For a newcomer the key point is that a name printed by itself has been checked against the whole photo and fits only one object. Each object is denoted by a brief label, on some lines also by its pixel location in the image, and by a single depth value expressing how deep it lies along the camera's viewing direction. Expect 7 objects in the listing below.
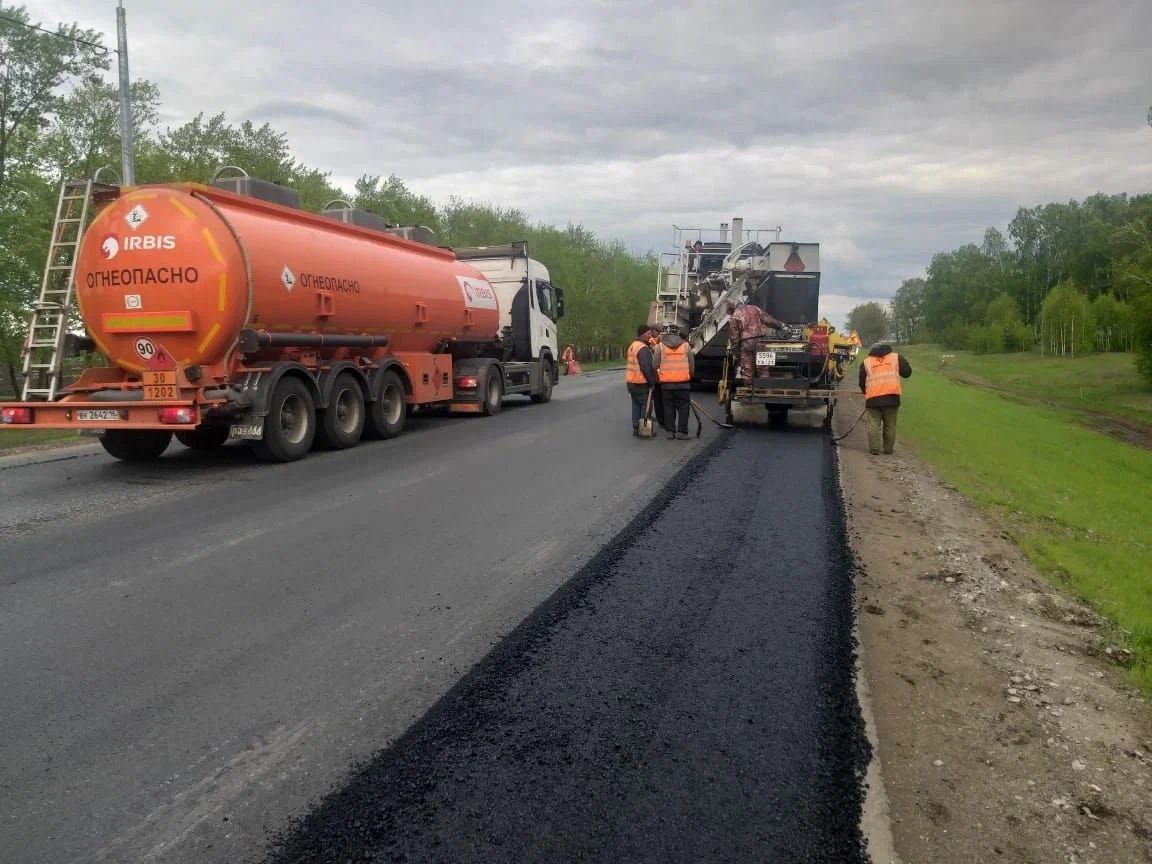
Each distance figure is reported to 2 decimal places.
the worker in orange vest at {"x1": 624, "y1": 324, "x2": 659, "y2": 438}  12.02
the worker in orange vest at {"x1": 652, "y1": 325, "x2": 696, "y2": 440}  11.95
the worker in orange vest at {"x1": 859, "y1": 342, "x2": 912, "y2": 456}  11.41
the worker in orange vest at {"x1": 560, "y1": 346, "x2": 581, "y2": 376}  34.47
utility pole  13.94
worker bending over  13.12
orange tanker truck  8.70
